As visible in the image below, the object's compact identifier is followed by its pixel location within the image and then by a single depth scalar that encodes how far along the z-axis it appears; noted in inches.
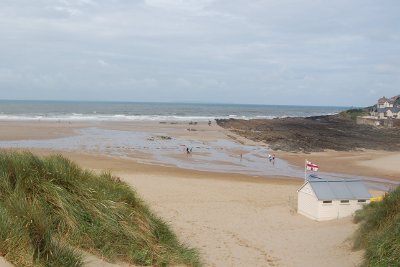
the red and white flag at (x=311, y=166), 696.2
